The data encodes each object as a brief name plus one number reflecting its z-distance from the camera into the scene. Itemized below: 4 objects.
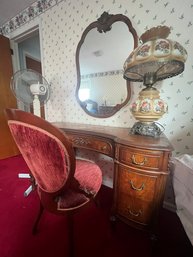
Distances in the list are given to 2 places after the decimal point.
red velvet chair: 0.48
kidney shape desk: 0.73
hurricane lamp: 0.74
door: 2.22
